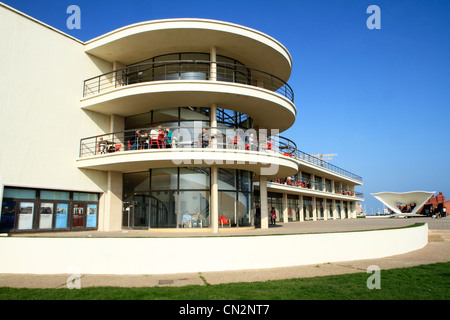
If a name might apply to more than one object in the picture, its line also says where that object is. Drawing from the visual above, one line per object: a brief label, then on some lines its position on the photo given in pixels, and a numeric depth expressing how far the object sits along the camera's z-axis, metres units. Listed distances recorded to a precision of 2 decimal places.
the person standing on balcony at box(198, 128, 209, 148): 16.98
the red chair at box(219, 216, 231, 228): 17.56
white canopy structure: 45.45
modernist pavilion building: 15.84
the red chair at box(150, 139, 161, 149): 16.47
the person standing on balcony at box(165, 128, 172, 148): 16.76
